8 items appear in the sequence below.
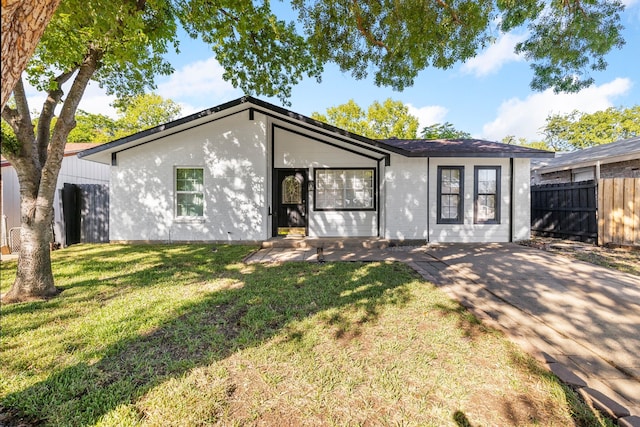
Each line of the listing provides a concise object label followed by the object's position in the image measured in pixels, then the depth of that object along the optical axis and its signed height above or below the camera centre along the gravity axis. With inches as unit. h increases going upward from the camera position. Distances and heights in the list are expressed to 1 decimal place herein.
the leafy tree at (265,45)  157.9 +135.9
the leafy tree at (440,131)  1040.8 +297.1
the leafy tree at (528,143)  1418.6 +352.5
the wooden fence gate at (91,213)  358.0 -3.0
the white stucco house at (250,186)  323.3 +27.4
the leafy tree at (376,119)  1120.2 +377.3
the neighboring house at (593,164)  384.2 +66.3
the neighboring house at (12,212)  292.1 -0.6
